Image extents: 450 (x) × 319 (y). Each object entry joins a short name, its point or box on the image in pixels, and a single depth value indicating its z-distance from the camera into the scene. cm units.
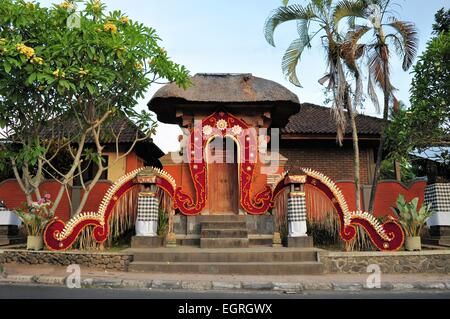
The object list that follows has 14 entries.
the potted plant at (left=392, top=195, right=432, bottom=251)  890
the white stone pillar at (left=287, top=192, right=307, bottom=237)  933
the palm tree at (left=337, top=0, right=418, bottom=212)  1124
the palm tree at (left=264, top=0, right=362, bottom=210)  1145
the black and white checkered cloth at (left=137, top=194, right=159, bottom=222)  923
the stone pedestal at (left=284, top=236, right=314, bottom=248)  913
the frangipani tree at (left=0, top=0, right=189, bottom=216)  822
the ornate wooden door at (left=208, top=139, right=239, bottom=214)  1153
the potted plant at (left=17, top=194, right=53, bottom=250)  916
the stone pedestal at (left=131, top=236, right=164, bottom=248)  905
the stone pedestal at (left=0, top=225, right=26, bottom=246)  1085
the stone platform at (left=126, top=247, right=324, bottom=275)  800
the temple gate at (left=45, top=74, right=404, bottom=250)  967
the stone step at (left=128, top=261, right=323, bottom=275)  798
